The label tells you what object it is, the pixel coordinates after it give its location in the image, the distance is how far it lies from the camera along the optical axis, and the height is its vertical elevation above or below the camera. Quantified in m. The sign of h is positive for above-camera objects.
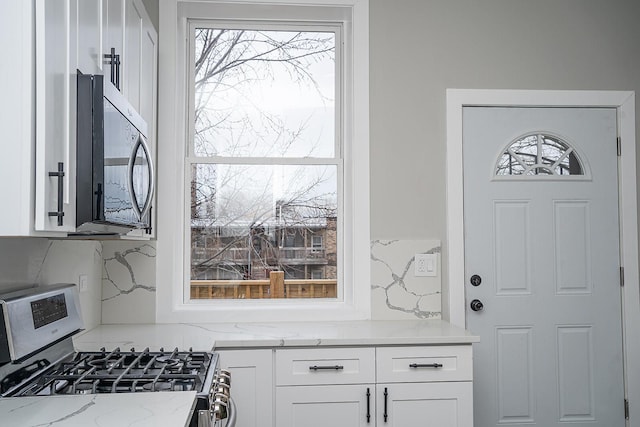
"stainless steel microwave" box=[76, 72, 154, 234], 1.51 +0.18
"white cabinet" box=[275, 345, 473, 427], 2.43 -0.67
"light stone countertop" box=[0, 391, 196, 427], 1.28 -0.43
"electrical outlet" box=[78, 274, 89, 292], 2.58 -0.25
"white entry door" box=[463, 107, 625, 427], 3.04 -0.21
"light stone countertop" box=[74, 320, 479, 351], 2.38 -0.47
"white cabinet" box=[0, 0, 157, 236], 1.29 +0.25
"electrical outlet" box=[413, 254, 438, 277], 3.02 -0.21
